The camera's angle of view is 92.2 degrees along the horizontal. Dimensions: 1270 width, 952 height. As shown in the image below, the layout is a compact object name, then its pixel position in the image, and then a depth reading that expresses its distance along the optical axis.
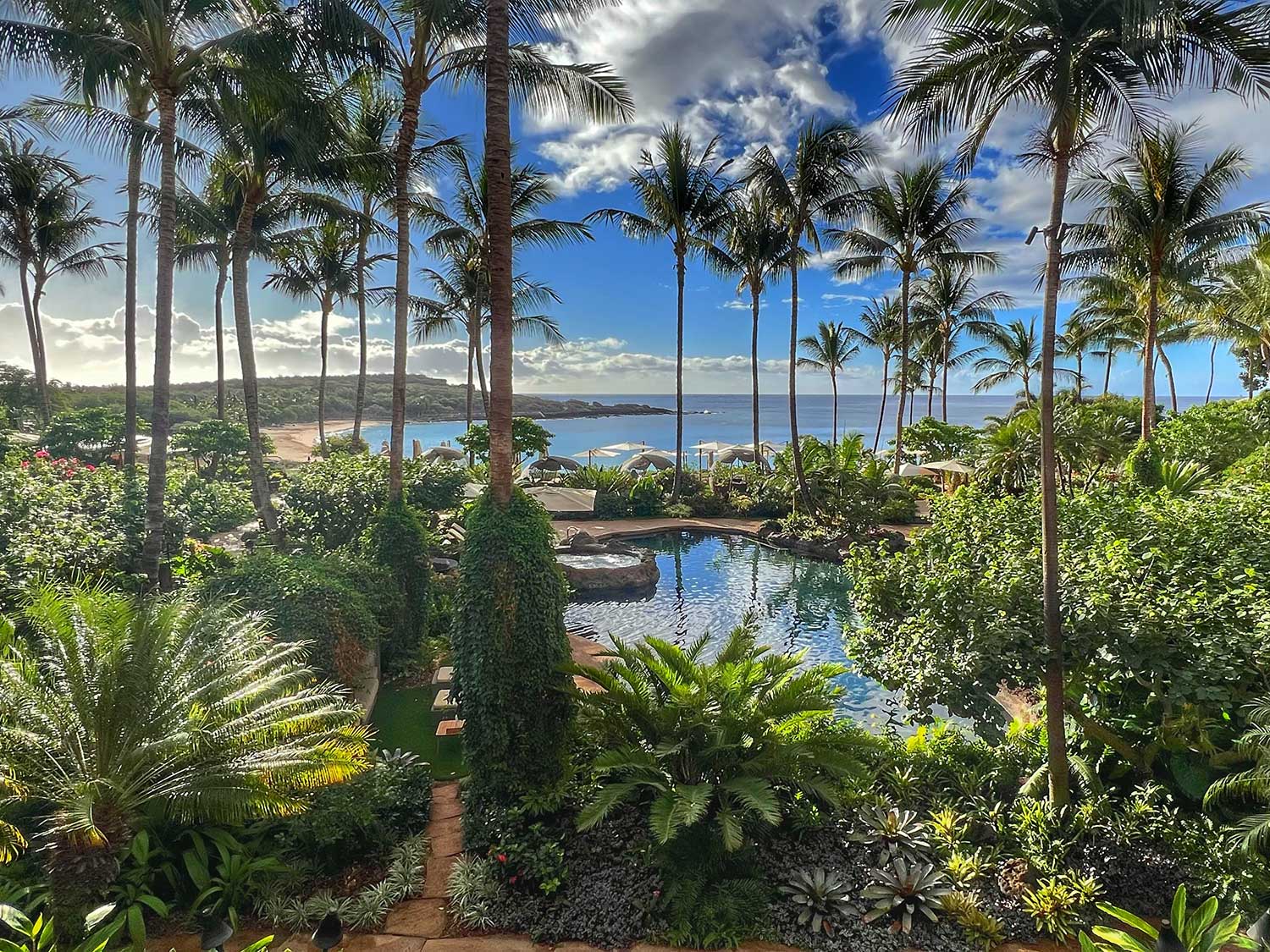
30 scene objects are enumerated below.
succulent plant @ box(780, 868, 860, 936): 4.62
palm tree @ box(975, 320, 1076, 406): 29.09
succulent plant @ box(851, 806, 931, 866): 5.16
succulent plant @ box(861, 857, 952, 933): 4.63
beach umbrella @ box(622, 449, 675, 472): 25.77
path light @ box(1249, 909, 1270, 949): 3.39
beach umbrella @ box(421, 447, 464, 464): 25.68
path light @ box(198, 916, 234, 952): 3.19
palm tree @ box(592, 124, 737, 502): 18.36
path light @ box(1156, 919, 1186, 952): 3.27
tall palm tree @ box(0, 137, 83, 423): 16.50
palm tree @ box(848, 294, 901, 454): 27.86
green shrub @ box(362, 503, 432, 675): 9.37
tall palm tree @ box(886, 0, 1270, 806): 4.76
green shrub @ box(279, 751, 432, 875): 5.12
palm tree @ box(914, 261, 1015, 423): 24.66
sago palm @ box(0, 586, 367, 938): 4.05
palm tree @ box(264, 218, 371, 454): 18.83
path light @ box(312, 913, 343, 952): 3.46
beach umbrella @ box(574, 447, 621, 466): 30.92
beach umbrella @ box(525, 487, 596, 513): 16.95
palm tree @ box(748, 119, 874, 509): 16.34
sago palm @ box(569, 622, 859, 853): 4.82
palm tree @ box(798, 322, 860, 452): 30.48
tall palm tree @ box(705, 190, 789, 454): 18.52
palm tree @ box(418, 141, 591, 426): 16.33
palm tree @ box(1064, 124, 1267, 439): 13.87
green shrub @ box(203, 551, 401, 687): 7.16
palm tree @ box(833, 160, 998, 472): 17.70
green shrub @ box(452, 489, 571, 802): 5.57
